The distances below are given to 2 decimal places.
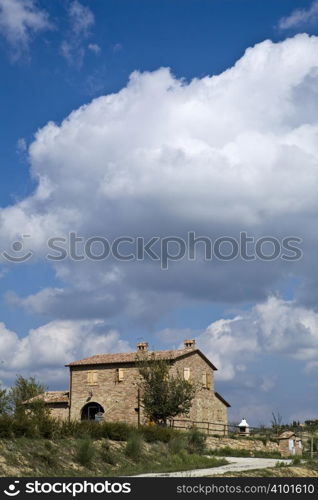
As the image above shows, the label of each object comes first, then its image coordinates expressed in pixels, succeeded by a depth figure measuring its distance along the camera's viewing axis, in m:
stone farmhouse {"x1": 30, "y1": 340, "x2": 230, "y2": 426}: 49.50
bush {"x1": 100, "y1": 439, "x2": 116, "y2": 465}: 23.51
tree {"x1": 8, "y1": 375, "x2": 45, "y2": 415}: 51.98
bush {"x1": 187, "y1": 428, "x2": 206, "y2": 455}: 30.62
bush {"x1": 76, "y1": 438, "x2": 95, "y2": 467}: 22.34
